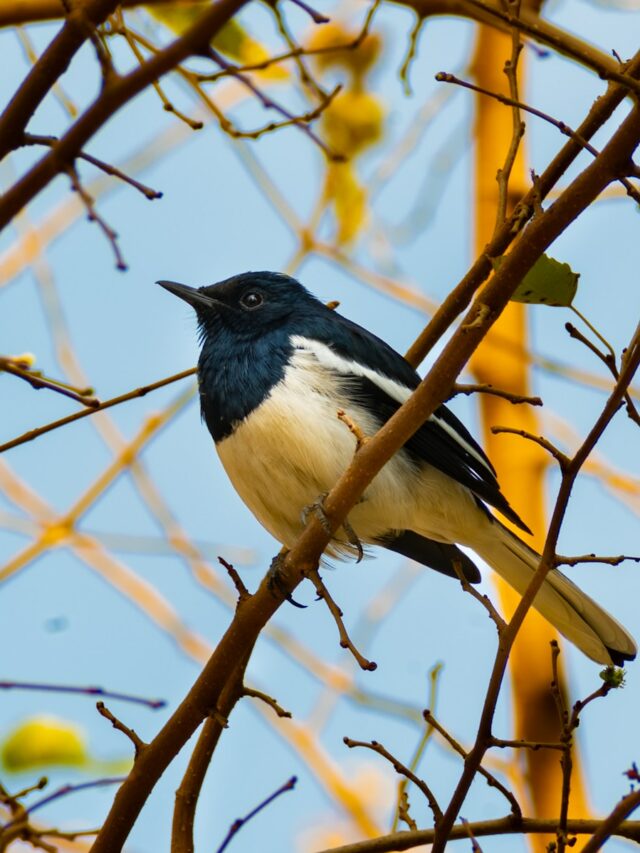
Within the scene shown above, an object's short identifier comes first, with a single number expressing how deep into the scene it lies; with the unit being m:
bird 7.12
